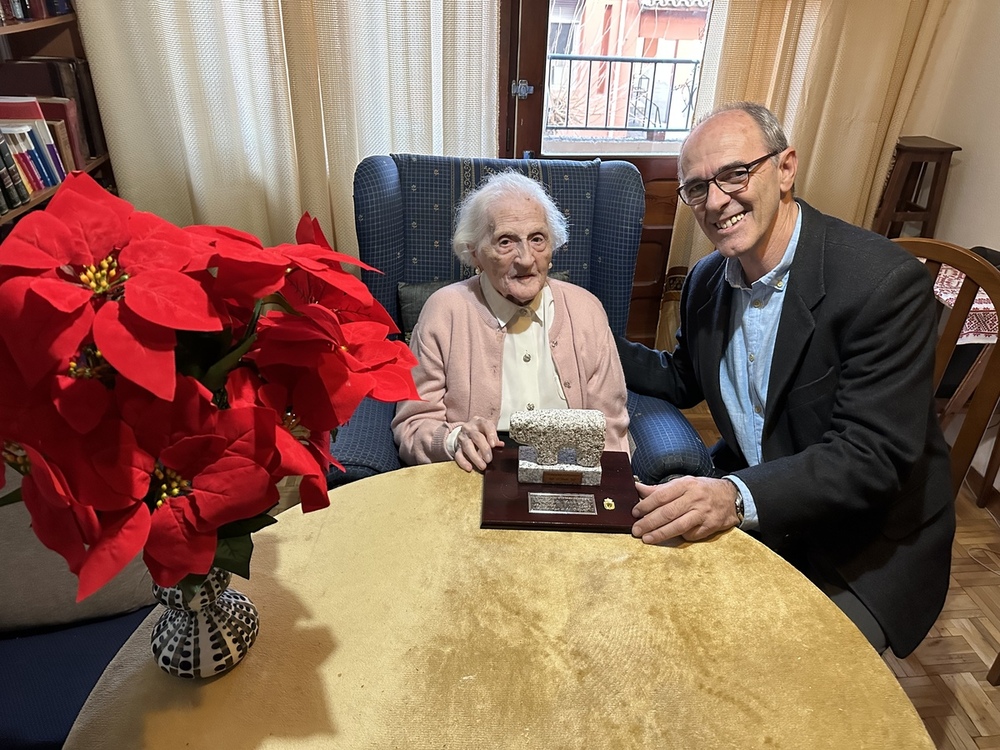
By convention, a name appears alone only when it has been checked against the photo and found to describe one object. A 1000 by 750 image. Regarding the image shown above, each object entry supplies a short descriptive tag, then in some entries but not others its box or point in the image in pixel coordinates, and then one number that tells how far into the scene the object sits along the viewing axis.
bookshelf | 2.30
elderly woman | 1.66
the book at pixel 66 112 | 2.18
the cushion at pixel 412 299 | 2.00
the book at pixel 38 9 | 2.05
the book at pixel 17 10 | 1.97
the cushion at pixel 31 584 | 1.21
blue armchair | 1.96
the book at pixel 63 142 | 2.12
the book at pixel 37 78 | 2.20
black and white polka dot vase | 0.88
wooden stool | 2.67
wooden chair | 1.50
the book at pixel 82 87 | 2.24
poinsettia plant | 0.55
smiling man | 1.26
